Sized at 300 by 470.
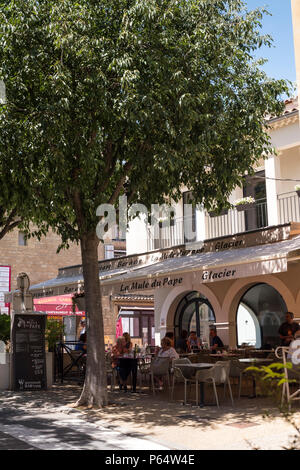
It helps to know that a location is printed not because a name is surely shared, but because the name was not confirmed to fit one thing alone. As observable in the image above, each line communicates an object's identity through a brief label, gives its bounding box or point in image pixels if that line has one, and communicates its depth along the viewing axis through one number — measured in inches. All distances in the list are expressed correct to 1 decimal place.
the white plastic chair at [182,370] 439.8
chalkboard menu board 552.7
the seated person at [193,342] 653.3
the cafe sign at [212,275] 462.0
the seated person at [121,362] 542.6
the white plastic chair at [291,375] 407.8
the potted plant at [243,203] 644.7
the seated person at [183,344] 637.4
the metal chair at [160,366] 498.6
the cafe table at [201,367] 428.1
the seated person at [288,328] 532.1
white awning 463.8
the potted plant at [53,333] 676.7
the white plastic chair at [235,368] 476.4
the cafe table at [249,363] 461.7
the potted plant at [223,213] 753.0
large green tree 402.6
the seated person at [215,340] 624.9
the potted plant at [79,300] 660.7
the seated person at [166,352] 511.5
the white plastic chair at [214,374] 415.5
